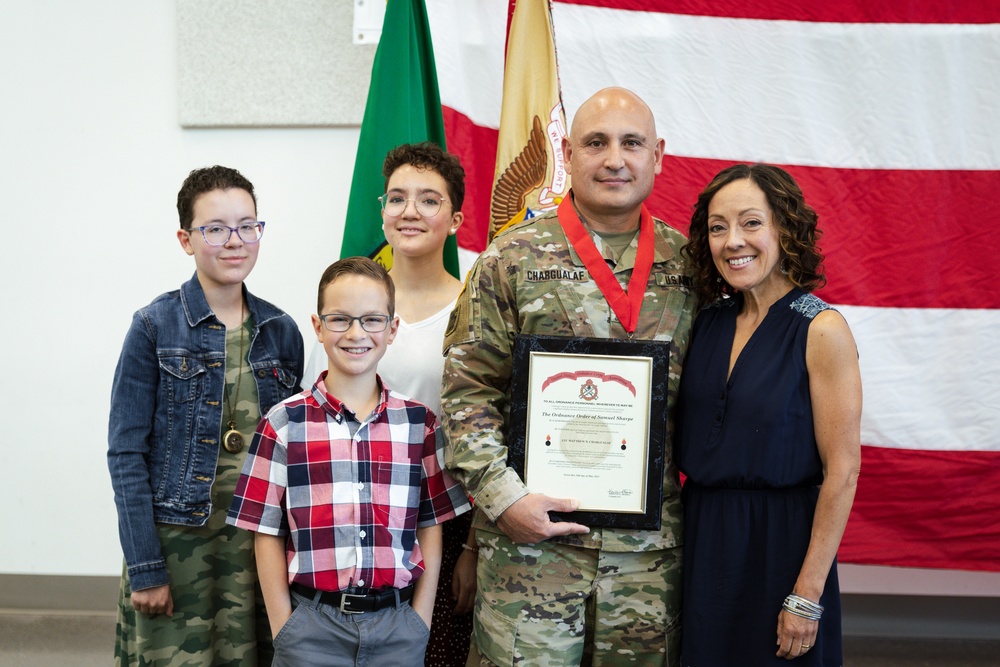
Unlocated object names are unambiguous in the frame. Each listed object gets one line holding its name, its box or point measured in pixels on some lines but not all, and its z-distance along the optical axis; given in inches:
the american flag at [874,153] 114.0
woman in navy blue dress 64.8
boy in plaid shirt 67.2
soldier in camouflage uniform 69.6
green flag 109.6
